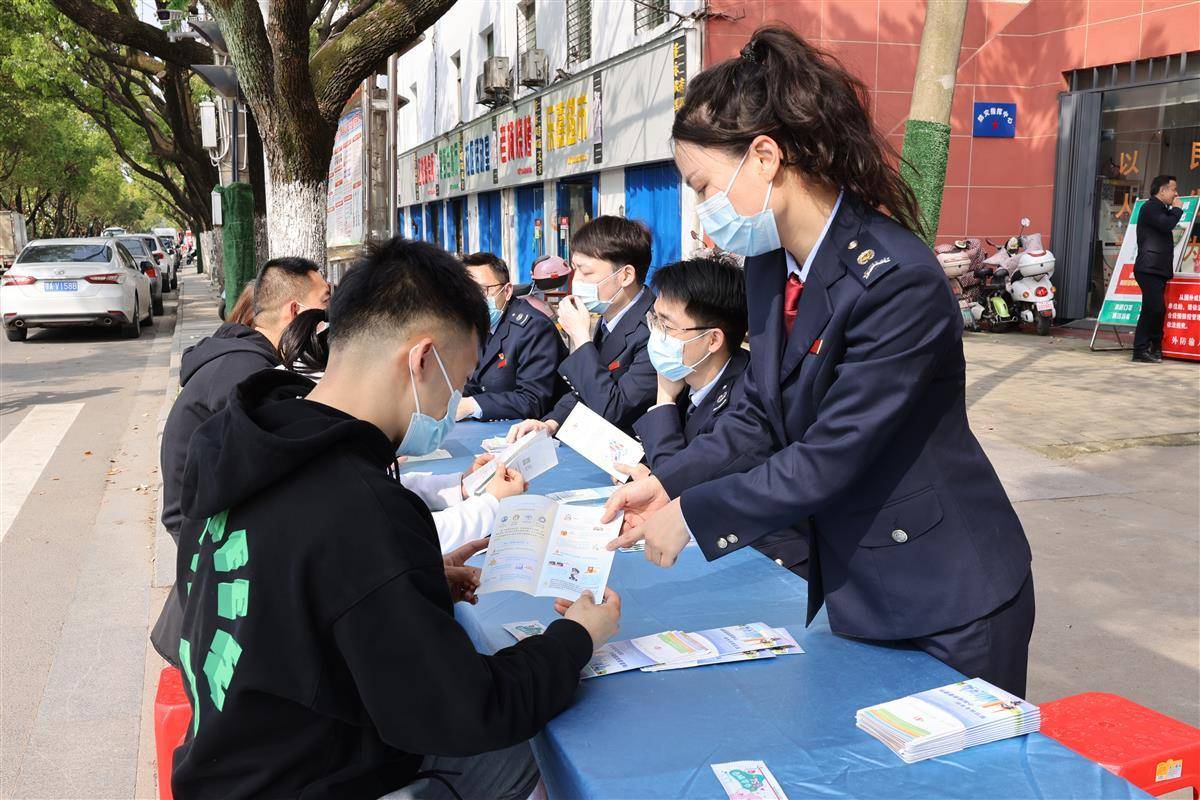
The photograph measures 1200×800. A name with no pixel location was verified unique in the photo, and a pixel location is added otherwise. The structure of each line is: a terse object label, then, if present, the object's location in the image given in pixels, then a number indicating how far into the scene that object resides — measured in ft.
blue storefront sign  41.01
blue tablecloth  5.04
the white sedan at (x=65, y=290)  49.16
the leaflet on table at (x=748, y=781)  4.94
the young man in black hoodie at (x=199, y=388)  8.55
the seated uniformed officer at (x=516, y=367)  16.31
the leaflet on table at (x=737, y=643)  6.48
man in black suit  31.30
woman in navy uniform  6.05
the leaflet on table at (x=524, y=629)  6.83
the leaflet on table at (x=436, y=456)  13.10
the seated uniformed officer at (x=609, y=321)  13.75
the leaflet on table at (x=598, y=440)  11.16
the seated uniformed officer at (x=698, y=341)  11.29
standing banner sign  32.60
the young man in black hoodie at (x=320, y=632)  4.92
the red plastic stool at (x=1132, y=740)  6.82
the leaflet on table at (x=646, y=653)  6.40
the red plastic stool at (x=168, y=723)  7.84
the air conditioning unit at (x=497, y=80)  56.65
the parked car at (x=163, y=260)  88.81
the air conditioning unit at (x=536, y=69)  51.55
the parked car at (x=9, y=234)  127.75
